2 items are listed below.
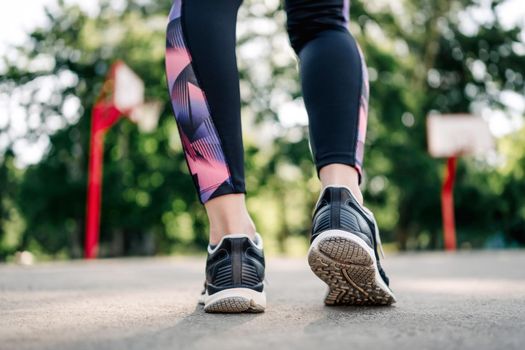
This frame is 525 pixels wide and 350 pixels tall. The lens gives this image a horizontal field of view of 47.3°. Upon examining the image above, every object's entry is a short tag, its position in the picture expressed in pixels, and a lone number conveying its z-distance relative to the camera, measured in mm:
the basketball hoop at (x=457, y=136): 11750
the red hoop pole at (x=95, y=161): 7070
